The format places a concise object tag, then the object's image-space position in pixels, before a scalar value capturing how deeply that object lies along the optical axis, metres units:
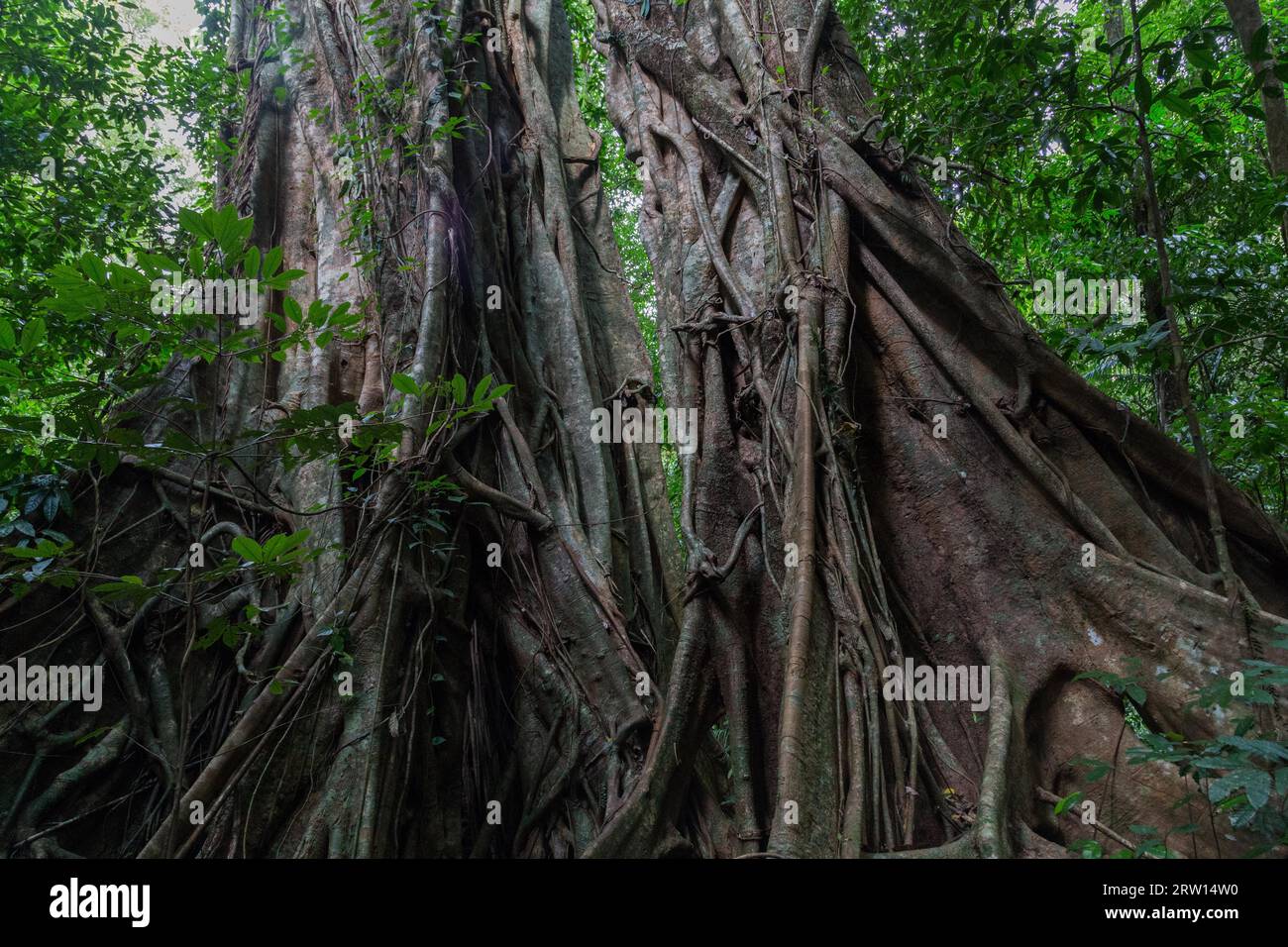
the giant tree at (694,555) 2.47
